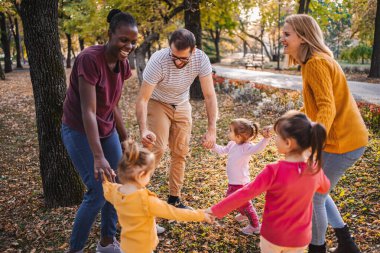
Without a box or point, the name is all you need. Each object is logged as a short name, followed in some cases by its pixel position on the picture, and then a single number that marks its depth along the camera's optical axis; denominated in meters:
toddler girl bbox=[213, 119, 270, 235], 3.58
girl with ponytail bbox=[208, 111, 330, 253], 2.24
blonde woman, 2.62
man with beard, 3.47
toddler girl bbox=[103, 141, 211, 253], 2.38
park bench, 29.50
